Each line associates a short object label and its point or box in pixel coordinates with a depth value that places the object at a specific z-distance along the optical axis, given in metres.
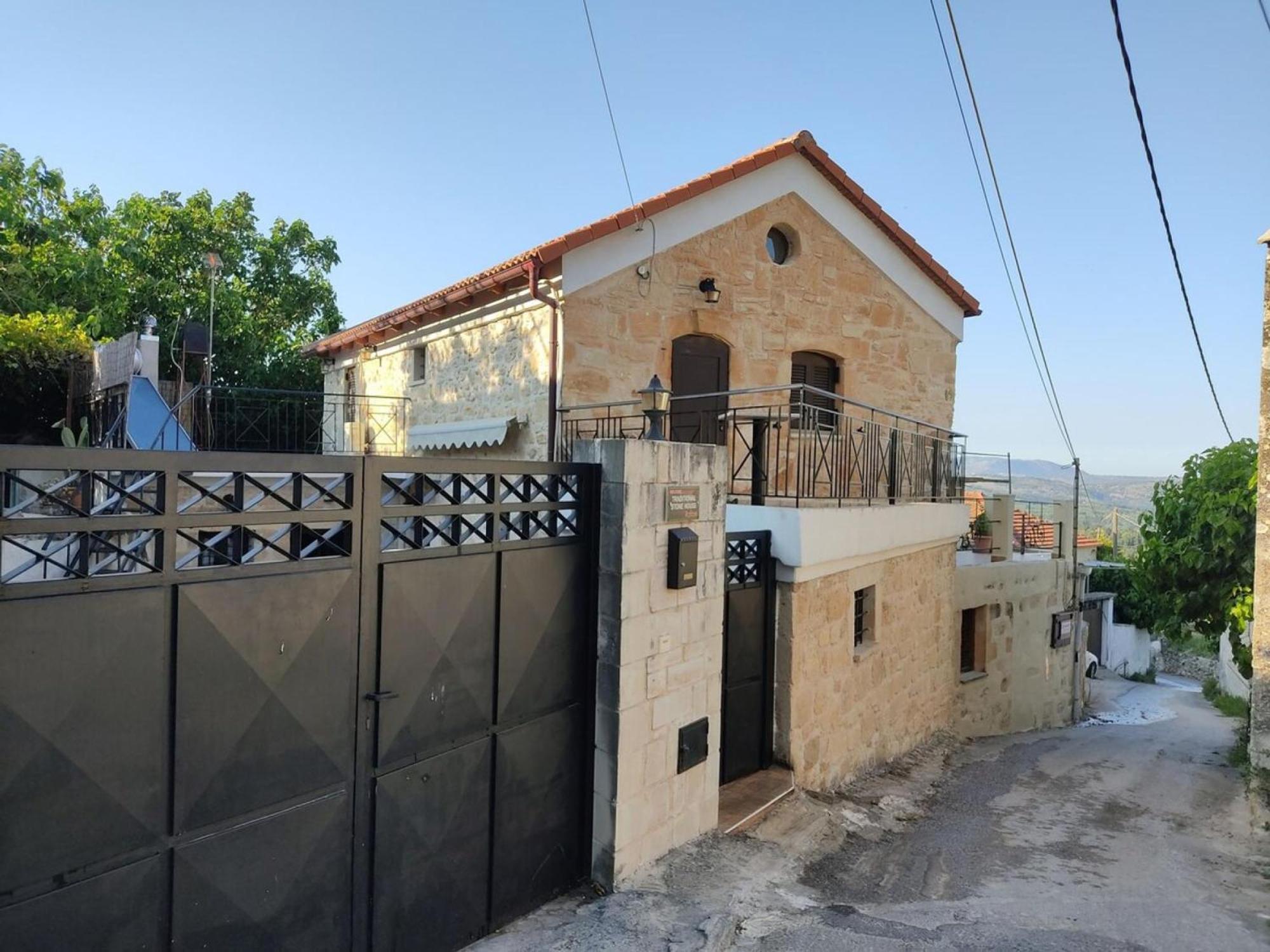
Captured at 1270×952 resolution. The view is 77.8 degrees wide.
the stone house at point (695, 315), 8.77
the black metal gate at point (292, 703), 2.63
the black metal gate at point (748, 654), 6.46
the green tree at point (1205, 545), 9.63
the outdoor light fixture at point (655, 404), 5.21
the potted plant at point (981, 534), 13.25
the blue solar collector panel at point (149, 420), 8.88
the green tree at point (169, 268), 17.08
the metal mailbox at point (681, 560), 4.97
